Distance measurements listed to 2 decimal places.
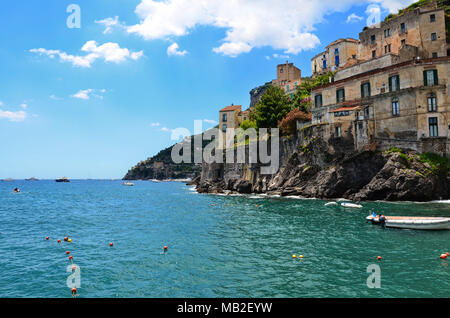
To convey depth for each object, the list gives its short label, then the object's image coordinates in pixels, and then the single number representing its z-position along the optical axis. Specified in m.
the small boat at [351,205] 38.12
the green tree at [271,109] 67.75
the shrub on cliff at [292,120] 59.48
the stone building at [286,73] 104.94
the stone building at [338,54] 75.88
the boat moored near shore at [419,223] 24.81
